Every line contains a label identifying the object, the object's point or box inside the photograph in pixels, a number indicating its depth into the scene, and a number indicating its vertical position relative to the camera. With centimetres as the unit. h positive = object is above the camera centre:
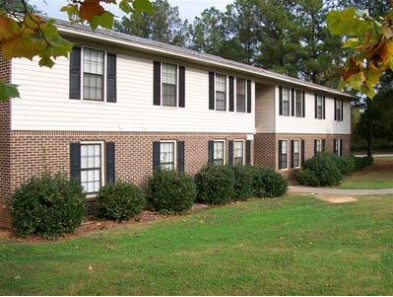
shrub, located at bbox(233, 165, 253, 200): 1831 -100
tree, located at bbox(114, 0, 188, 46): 5434 +1354
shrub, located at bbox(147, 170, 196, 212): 1528 -111
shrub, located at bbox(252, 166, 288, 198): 1950 -108
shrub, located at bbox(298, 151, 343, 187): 2462 -83
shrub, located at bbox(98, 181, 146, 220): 1373 -126
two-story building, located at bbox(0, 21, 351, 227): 1288 +127
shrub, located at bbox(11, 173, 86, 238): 1162 -122
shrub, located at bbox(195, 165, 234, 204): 1734 -106
